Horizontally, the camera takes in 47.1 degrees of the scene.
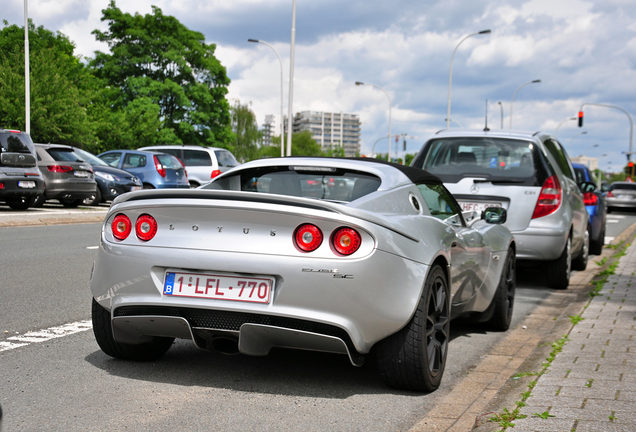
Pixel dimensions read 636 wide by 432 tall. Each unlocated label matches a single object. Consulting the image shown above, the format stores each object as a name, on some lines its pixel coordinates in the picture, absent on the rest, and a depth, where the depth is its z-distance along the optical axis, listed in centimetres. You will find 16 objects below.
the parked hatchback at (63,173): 1845
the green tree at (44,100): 3116
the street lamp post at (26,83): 2583
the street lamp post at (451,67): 3816
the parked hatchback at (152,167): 2147
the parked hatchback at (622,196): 3528
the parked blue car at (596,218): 1275
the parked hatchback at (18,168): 1627
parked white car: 2373
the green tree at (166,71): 5106
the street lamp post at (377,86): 5044
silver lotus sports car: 367
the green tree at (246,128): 10728
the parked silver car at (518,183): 834
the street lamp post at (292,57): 2977
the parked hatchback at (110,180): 2052
